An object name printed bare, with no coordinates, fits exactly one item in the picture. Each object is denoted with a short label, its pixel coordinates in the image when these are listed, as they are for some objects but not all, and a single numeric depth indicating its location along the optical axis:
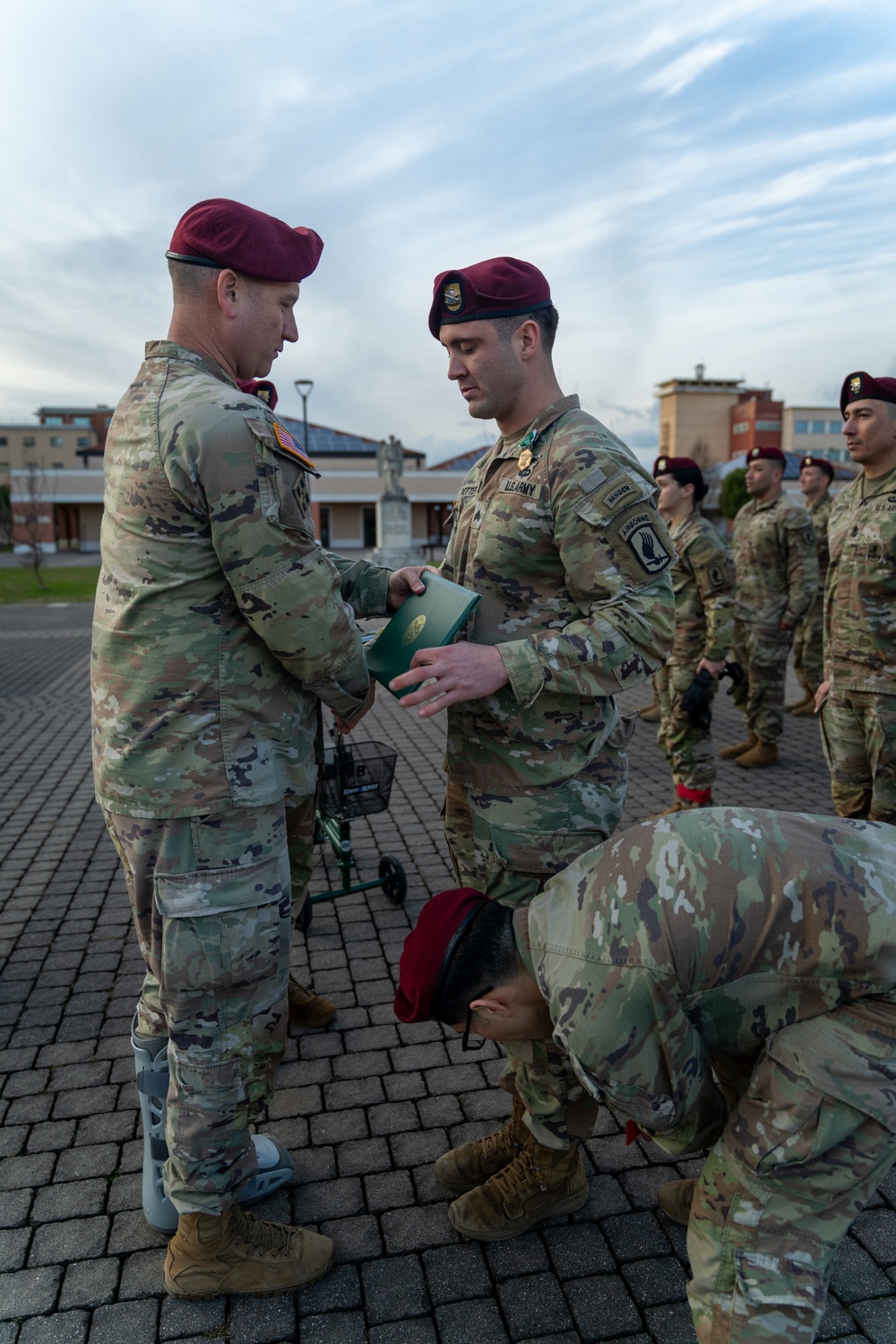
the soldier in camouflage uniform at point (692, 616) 5.66
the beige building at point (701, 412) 69.75
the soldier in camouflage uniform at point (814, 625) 9.13
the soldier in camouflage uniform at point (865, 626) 4.34
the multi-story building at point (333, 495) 49.59
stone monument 25.61
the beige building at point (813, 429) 63.72
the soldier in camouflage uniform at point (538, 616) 2.19
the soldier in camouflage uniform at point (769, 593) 7.12
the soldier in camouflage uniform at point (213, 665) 1.94
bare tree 23.97
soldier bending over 1.67
